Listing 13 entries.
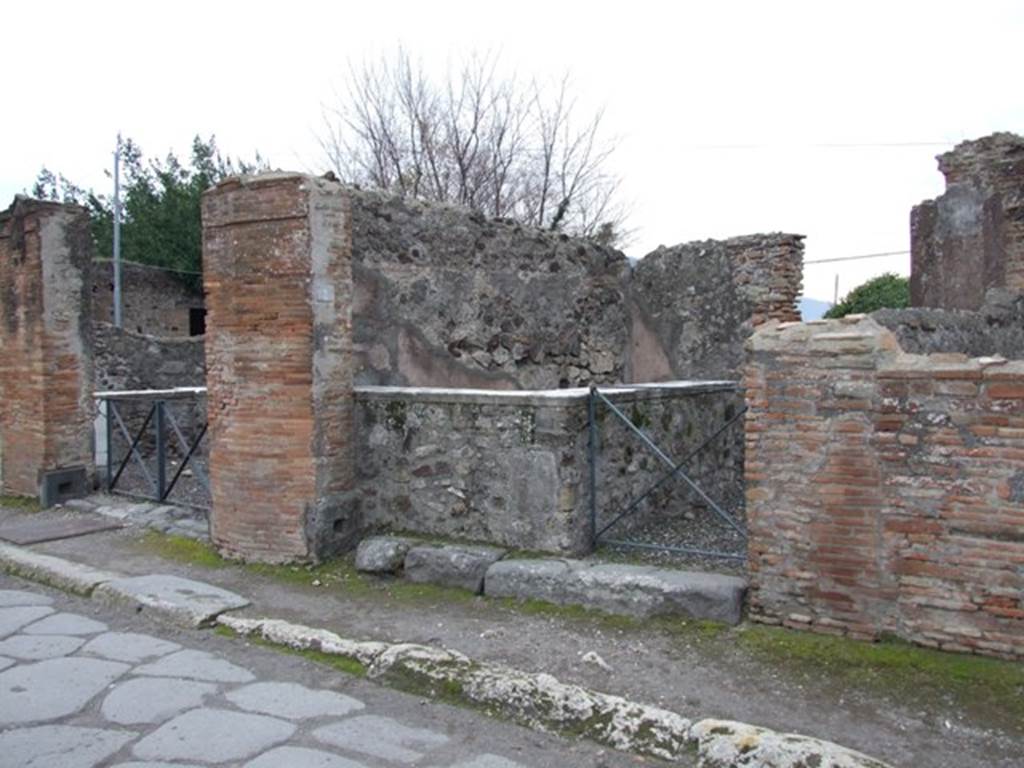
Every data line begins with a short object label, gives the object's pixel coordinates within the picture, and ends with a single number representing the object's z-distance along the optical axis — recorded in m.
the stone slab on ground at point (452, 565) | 5.07
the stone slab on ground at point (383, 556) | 5.36
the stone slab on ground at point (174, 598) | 4.80
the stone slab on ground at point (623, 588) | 4.36
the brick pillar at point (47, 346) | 7.95
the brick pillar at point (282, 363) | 5.58
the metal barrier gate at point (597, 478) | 5.14
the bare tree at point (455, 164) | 19.55
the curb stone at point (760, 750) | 2.89
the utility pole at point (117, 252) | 19.78
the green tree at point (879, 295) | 18.20
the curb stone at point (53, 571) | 5.44
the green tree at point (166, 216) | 21.33
